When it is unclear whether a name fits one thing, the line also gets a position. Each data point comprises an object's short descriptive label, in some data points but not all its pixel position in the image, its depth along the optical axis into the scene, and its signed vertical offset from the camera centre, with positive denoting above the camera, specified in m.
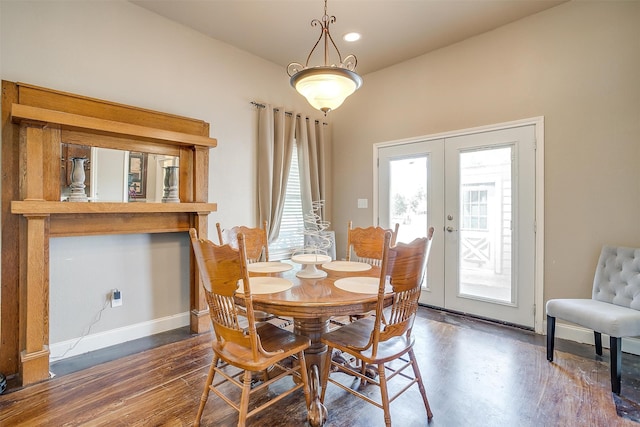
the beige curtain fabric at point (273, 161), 3.83 +0.64
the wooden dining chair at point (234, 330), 1.50 -0.59
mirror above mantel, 2.48 +0.33
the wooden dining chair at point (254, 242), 2.77 -0.25
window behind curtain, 4.18 -0.09
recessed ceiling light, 3.35 +1.89
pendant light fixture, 1.97 +0.84
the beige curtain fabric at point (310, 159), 4.28 +0.74
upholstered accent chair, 2.11 -0.69
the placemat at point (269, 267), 2.27 -0.40
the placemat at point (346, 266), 2.35 -0.40
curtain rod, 3.81 +1.31
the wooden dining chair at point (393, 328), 1.59 -0.61
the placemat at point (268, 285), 1.76 -0.42
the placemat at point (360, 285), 1.77 -0.42
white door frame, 3.05 -0.06
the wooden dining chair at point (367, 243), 2.79 -0.26
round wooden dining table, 1.57 -0.46
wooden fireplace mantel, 2.20 +0.05
